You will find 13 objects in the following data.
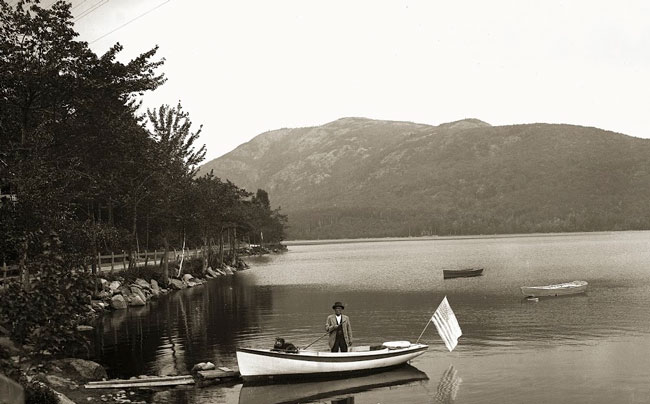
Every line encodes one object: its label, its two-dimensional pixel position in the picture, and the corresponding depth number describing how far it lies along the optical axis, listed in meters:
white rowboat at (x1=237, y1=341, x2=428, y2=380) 26.36
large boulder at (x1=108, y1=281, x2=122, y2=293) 55.62
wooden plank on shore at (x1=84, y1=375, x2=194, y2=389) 25.52
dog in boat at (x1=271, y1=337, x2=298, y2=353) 26.97
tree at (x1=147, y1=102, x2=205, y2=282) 64.94
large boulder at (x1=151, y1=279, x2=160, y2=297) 62.33
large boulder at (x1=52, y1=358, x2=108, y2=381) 26.72
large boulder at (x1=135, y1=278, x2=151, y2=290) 60.41
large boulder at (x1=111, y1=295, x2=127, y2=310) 52.75
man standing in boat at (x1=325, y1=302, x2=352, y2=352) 27.70
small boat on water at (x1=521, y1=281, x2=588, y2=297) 58.22
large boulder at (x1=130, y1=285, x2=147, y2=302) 56.04
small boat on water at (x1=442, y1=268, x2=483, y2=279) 81.81
